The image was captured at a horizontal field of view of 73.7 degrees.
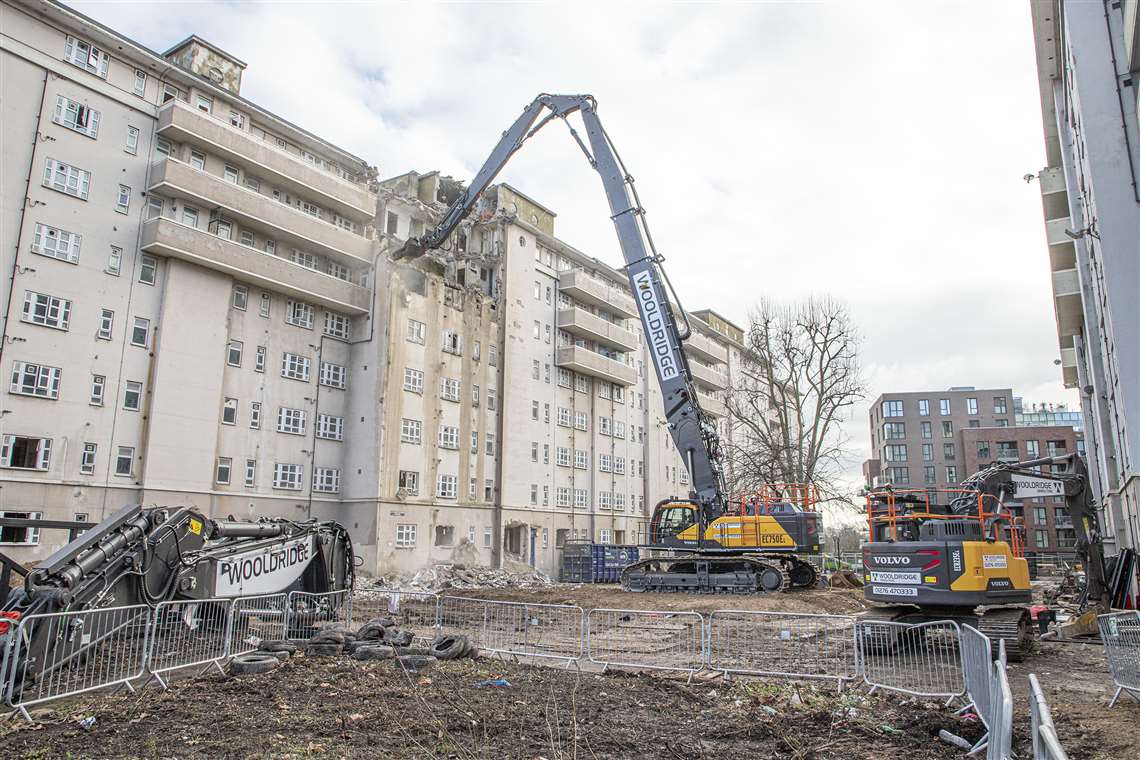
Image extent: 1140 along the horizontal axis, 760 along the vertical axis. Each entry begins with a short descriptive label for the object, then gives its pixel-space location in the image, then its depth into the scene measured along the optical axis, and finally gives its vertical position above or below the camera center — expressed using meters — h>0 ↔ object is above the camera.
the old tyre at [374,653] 11.89 -2.01
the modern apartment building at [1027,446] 80.44 +9.37
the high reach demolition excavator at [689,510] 23.62 +0.52
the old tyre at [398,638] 13.02 -1.96
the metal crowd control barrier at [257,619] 12.91 -1.78
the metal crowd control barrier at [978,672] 7.42 -1.56
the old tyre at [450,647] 12.25 -2.00
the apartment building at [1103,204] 17.72 +9.17
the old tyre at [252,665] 10.55 -1.98
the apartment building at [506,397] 38.41 +7.49
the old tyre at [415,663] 11.28 -2.06
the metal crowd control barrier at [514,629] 13.84 -2.09
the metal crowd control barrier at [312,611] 14.45 -1.75
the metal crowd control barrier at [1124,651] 9.70 -1.54
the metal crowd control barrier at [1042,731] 3.24 -0.95
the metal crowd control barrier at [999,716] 4.32 -1.20
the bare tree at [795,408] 35.47 +5.61
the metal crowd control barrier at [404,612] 17.40 -2.31
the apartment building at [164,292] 26.86 +9.28
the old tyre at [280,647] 11.98 -1.96
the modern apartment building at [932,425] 96.75 +13.17
